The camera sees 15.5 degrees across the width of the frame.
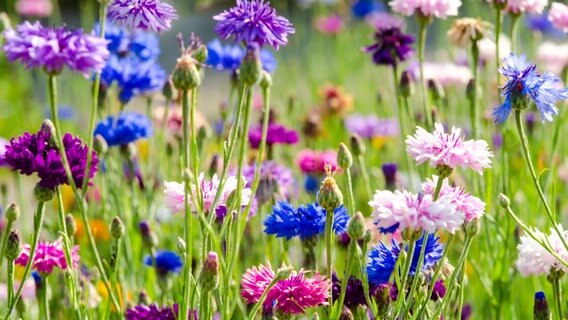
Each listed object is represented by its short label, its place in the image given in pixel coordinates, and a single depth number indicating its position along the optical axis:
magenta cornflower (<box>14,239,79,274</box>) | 1.16
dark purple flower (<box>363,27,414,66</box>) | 1.36
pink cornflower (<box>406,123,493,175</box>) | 1.05
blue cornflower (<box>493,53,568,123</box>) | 1.08
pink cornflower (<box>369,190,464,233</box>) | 1.02
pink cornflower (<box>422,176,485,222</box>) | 1.06
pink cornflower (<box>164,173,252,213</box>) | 1.09
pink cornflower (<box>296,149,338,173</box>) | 1.44
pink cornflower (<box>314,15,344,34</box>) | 3.37
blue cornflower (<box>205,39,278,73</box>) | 1.44
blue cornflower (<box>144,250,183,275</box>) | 1.28
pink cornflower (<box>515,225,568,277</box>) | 1.12
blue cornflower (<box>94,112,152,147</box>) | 1.37
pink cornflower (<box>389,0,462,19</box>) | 1.27
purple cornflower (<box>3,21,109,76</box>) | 0.99
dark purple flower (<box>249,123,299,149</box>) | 1.41
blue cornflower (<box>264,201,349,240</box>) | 1.14
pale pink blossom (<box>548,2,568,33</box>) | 1.30
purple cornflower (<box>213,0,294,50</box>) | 1.08
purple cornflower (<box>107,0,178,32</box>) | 1.07
